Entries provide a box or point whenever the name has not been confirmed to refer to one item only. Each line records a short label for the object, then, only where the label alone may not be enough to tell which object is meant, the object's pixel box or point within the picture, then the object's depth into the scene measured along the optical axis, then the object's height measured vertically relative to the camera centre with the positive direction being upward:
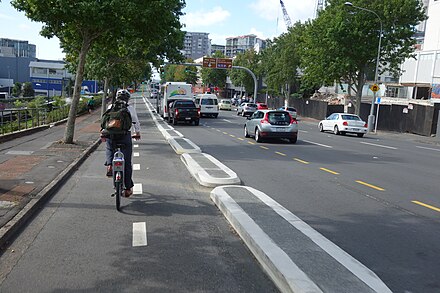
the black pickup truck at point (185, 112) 32.34 -1.51
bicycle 7.19 -1.36
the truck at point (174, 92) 39.00 -0.21
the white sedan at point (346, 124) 29.02 -1.51
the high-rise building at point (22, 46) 163.30 +12.39
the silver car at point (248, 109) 51.75 -1.58
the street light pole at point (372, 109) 36.06 -0.56
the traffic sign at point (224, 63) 60.99 +3.96
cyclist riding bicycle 7.70 -1.04
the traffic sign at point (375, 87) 35.43 +1.15
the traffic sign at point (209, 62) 61.47 +3.98
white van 45.25 -1.25
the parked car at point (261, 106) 50.04 -1.19
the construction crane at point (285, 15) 135.80 +23.99
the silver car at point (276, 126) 20.05 -1.29
